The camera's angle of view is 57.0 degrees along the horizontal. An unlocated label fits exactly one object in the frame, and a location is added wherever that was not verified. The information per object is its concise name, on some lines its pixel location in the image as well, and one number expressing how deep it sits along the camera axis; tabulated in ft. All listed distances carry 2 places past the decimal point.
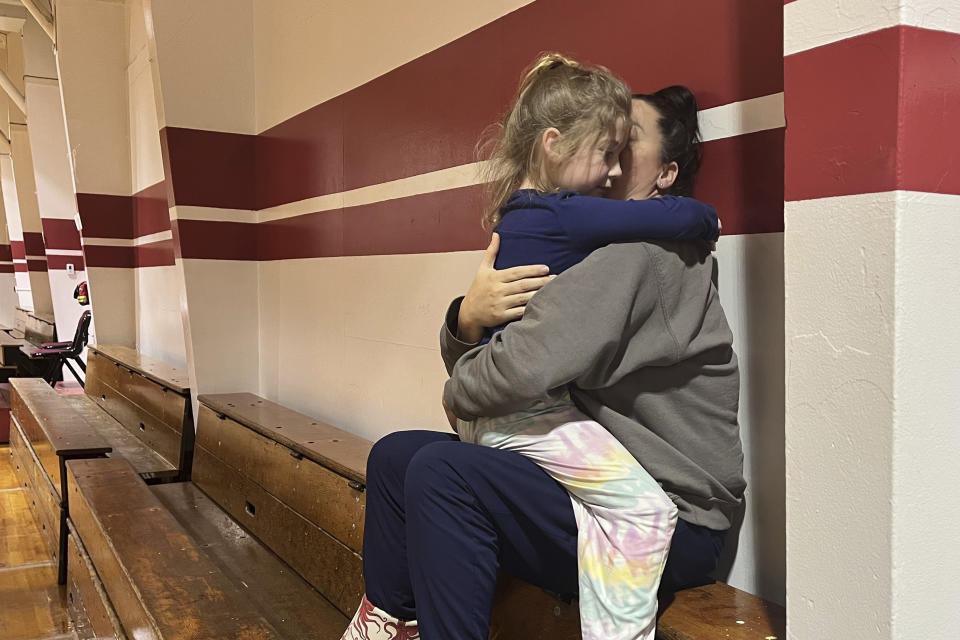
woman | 4.01
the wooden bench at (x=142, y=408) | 12.46
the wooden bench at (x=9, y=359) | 24.71
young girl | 3.92
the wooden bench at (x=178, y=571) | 6.23
